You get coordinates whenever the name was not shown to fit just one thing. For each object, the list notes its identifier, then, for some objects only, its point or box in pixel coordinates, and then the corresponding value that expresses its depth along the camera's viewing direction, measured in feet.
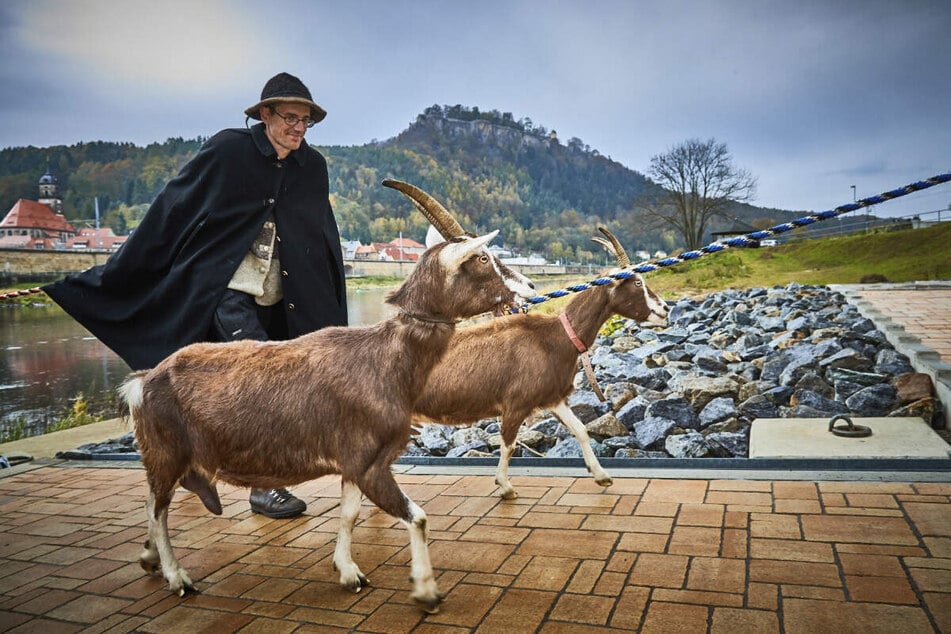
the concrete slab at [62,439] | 21.06
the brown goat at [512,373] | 13.61
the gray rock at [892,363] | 19.75
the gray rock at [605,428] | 17.98
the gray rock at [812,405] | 17.90
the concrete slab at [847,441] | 13.52
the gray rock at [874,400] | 17.29
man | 12.34
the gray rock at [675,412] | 18.15
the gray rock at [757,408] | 18.42
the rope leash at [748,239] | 10.03
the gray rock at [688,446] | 15.72
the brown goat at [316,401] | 9.05
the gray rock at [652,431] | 16.94
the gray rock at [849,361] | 20.81
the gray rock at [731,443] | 15.69
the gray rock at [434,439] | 20.26
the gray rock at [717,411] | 18.14
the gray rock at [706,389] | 19.99
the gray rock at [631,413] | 18.83
